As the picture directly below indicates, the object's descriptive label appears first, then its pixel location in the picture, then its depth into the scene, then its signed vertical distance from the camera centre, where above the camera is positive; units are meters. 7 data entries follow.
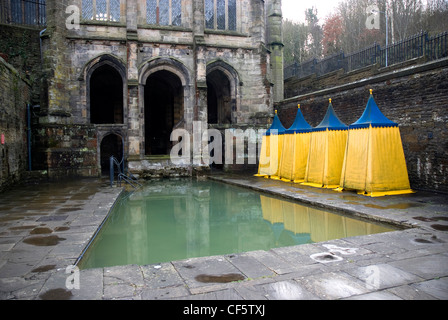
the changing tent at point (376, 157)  8.77 -0.33
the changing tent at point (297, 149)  11.91 -0.12
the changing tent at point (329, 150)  10.38 -0.17
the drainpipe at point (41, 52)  14.18 +4.55
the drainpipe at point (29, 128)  12.79 +0.80
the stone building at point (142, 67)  14.05 +3.77
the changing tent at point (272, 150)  13.39 -0.17
